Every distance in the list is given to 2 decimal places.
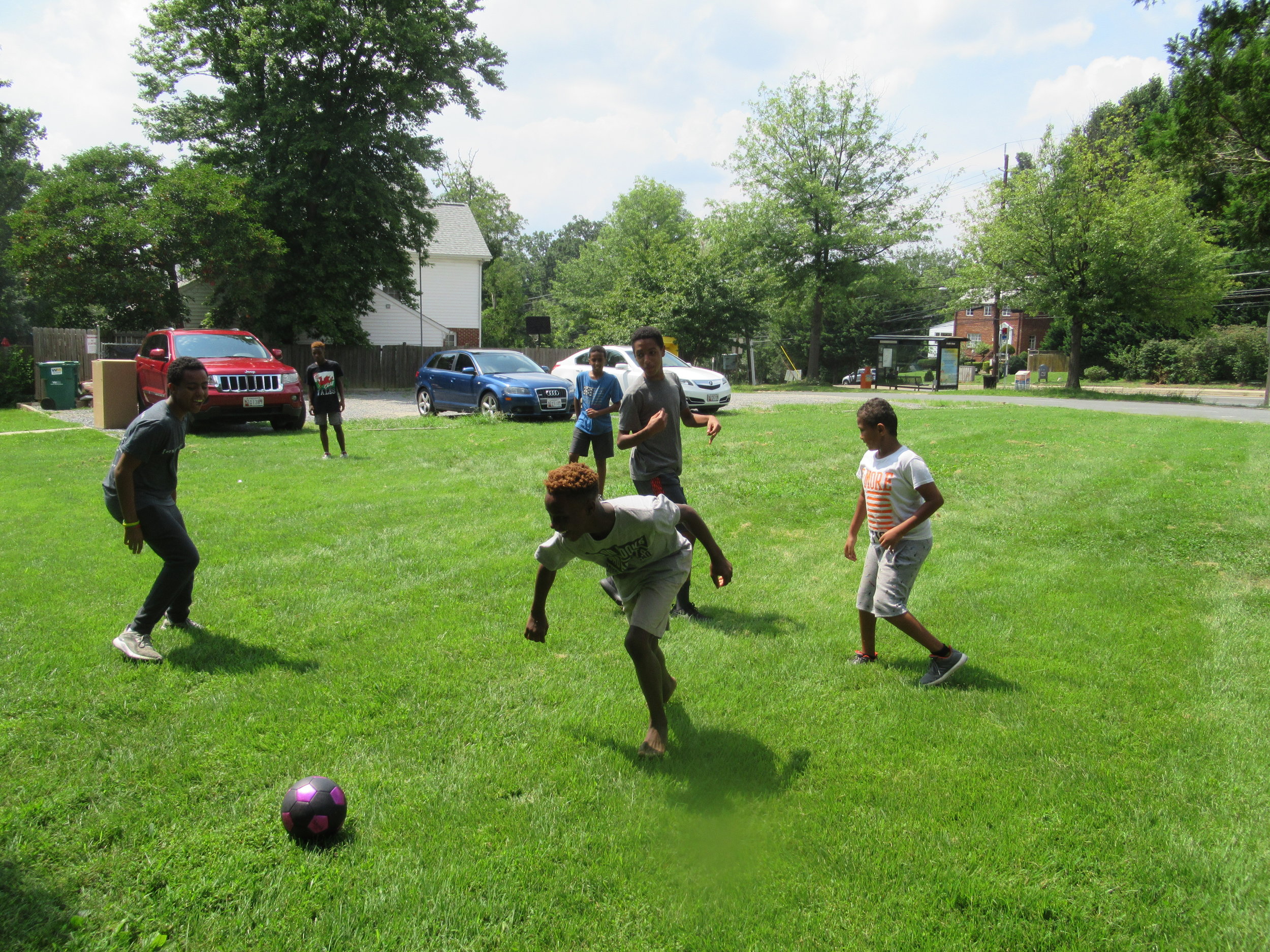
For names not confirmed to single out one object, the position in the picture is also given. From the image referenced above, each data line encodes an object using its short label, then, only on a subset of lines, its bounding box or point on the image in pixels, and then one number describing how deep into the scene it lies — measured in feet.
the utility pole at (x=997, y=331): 122.62
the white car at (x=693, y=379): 61.77
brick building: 199.72
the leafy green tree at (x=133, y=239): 75.77
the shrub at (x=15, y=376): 73.36
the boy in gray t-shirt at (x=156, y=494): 15.08
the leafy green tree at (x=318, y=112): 88.69
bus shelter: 118.93
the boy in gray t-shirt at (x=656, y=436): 18.42
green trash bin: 67.10
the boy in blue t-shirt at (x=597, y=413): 26.91
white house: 145.69
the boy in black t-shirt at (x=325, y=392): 39.81
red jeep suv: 49.88
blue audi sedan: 56.85
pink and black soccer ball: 9.89
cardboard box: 54.65
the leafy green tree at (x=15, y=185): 148.36
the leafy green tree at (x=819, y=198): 126.21
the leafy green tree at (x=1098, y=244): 91.76
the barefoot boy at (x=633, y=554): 11.23
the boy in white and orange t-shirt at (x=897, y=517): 14.43
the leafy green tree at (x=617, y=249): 151.02
